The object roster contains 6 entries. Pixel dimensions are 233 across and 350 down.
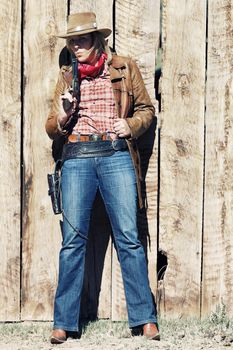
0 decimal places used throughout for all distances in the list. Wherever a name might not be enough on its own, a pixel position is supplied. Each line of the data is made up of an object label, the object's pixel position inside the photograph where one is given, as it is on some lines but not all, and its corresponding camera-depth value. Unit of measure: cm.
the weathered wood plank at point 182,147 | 1203
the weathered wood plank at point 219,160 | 1200
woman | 1144
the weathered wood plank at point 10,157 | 1196
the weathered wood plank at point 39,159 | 1198
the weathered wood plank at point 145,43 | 1198
